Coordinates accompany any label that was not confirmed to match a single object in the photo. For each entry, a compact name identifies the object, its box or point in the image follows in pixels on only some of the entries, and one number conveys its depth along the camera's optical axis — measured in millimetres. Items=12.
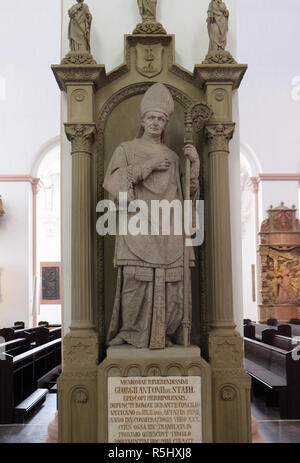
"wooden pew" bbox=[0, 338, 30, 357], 6758
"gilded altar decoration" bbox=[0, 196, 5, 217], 12656
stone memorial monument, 3555
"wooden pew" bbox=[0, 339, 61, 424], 5055
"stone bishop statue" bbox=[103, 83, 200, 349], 3703
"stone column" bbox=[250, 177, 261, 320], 13047
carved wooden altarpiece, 12609
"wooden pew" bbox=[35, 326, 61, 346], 8242
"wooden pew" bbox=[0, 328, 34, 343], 8680
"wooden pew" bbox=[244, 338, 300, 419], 5273
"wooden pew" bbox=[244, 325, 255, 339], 8523
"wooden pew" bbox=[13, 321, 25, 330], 12027
